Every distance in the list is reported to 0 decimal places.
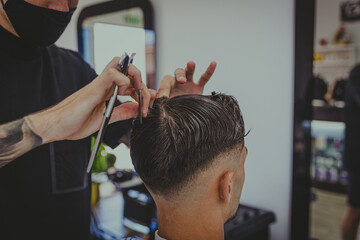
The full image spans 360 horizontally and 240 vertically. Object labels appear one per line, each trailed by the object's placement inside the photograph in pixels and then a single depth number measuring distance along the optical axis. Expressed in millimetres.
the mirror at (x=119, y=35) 2133
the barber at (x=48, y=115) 853
